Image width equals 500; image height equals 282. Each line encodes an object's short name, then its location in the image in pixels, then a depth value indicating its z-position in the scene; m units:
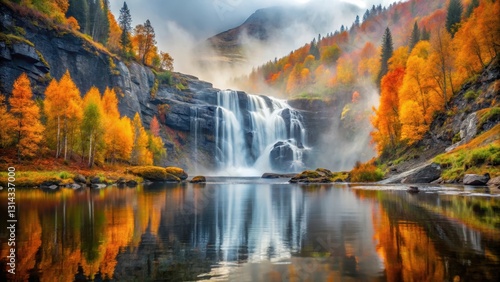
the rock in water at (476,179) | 28.72
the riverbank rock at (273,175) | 65.00
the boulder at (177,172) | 54.25
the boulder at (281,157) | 84.31
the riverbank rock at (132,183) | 42.38
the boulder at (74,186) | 34.47
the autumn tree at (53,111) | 44.97
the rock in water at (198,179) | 49.94
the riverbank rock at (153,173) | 49.76
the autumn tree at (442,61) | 48.12
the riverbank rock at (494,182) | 26.02
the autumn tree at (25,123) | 38.53
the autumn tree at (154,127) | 80.12
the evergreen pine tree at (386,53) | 84.56
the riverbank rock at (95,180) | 38.62
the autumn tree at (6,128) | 38.12
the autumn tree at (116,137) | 53.62
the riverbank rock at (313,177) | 50.12
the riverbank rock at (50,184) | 34.10
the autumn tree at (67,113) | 45.12
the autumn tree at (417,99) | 47.47
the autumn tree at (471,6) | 72.03
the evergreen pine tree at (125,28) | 86.75
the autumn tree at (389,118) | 55.75
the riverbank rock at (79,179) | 37.34
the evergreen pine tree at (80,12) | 85.88
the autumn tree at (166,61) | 111.81
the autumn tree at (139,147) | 63.78
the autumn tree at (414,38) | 79.50
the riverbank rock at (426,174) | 36.72
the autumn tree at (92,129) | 47.44
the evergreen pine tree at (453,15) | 75.38
